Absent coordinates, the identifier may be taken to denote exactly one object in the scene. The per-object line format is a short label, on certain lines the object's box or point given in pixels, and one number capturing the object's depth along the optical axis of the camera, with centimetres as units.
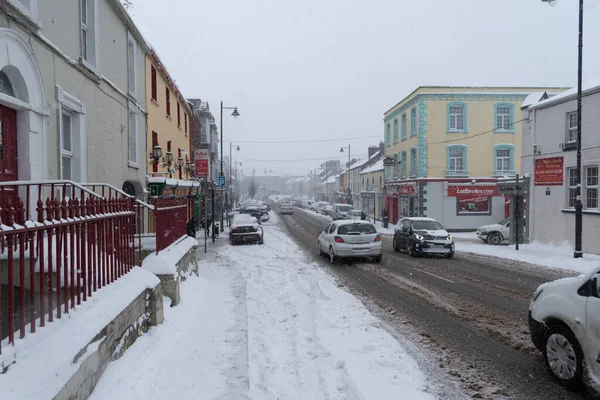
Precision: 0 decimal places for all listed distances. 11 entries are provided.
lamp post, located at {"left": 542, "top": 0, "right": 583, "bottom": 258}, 1453
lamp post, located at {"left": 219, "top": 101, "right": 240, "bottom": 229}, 2863
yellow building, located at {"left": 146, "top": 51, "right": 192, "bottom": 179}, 1702
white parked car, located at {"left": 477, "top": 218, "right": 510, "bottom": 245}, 2248
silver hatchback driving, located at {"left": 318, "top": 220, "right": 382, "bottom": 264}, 1464
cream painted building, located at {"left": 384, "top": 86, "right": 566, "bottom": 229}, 3212
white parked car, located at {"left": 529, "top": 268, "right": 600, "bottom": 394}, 427
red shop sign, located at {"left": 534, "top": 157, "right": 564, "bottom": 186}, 1828
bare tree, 10544
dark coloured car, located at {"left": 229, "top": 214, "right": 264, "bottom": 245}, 2153
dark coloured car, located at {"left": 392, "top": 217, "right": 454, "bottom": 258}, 1631
